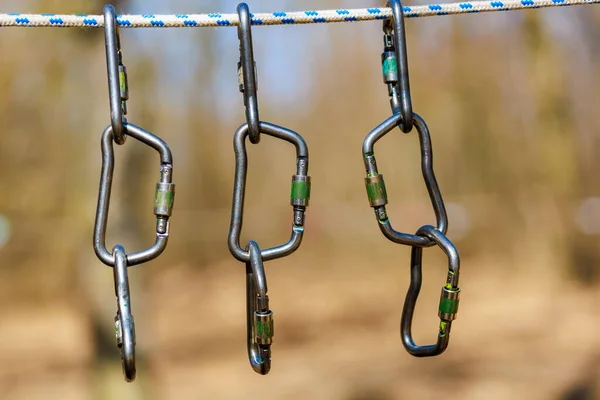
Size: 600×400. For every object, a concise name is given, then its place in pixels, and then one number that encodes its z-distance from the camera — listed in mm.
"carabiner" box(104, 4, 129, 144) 616
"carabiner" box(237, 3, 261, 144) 637
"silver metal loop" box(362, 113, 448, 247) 658
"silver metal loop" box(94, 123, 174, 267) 616
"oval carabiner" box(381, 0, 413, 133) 661
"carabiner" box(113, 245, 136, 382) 582
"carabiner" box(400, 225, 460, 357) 645
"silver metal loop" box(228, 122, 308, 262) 638
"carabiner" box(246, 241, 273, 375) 609
